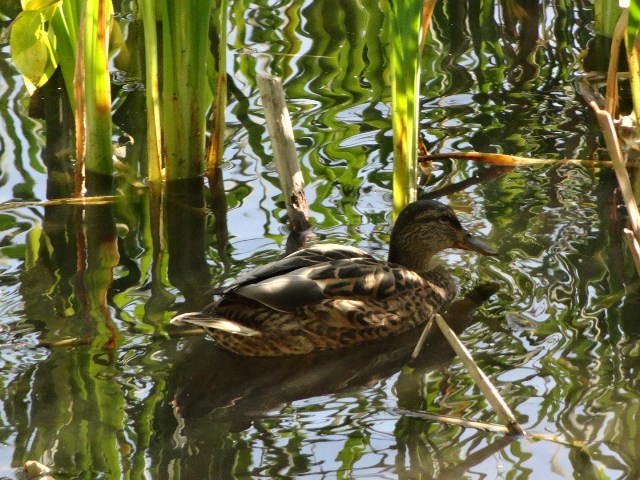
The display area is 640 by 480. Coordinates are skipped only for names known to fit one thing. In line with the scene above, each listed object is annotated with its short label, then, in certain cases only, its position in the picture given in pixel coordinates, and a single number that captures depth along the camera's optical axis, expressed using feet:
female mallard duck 34.22
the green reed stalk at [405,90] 35.45
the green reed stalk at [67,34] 41.78
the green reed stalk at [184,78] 41.52
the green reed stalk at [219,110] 42.57
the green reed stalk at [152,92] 40.24
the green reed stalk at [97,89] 40.40
